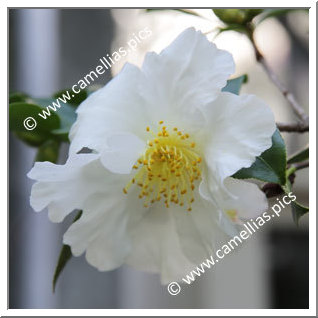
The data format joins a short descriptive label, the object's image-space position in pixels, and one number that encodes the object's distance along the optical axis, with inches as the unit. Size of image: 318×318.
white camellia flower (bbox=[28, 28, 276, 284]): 13.5
